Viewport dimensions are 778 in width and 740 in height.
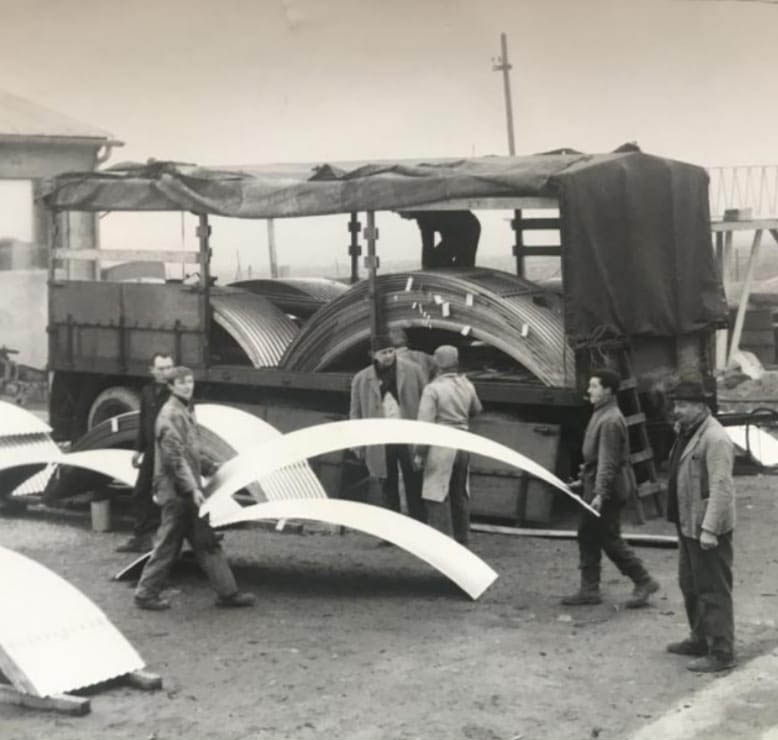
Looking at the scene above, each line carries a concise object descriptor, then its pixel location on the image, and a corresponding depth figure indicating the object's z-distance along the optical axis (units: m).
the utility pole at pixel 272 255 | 21.20
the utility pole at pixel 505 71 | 29.20
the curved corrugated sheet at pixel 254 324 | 13.27
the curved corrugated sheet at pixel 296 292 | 14.64
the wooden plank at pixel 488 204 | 11.56
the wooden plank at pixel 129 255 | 13.65
